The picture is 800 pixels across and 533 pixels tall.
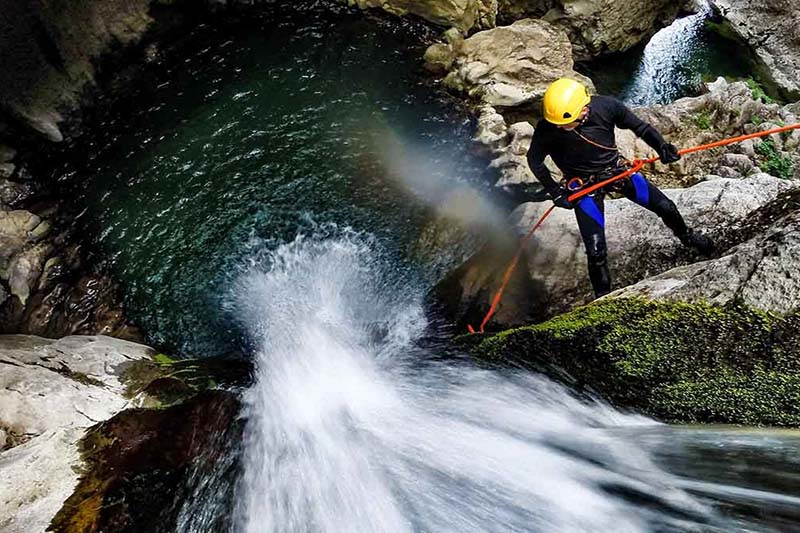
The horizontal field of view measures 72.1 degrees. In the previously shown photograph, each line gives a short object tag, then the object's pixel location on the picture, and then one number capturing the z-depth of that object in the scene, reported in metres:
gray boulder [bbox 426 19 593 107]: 10.55
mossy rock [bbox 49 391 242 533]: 3.94
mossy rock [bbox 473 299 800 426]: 3.74
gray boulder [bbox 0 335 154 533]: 3.79
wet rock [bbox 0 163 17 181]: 8.74
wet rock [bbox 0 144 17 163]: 8.92
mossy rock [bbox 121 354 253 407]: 5.21
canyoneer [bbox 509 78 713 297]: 5.51
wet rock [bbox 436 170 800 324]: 5.91
